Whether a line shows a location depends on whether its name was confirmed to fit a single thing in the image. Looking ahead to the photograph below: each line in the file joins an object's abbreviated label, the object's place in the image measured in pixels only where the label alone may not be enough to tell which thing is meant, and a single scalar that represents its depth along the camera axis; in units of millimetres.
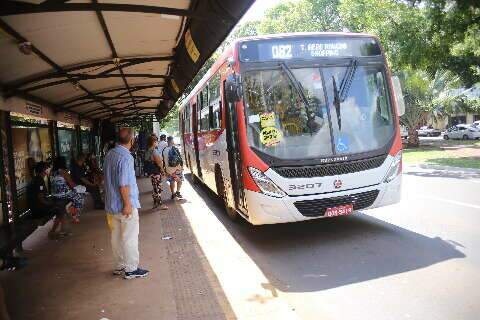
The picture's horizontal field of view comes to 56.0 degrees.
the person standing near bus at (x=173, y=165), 12281
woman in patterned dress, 8657
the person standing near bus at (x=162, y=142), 14685
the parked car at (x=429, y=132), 51344
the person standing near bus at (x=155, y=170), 11211
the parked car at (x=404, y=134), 44125
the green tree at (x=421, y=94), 29328
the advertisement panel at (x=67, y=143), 13431
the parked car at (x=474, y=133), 38844
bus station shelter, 4699
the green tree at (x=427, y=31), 16750
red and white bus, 6637
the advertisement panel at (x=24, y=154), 8539
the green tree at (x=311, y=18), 44188
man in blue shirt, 5742
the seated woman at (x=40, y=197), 8008
